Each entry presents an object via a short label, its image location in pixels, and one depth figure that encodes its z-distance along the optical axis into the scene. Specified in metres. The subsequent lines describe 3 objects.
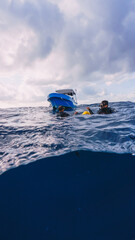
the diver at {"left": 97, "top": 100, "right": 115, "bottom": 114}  8.52
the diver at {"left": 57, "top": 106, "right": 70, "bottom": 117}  8.95
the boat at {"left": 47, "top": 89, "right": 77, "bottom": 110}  13.41
